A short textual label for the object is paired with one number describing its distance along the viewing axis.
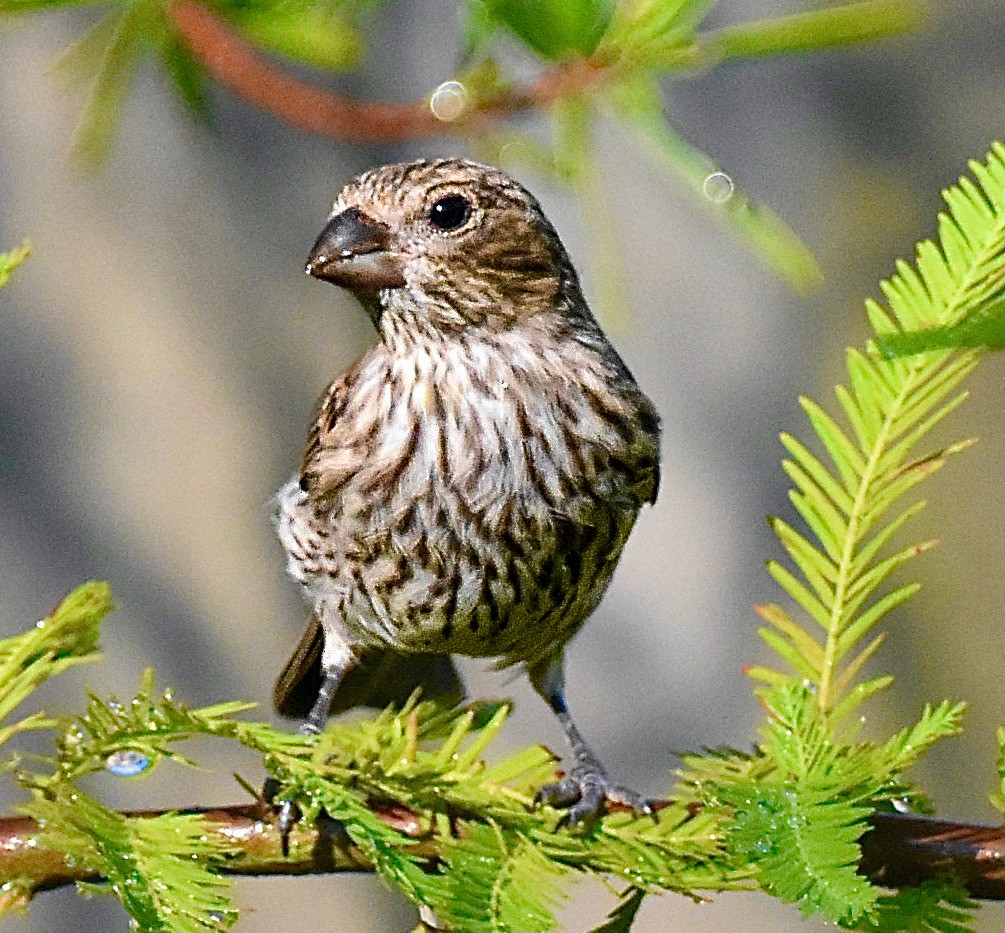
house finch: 2.96
